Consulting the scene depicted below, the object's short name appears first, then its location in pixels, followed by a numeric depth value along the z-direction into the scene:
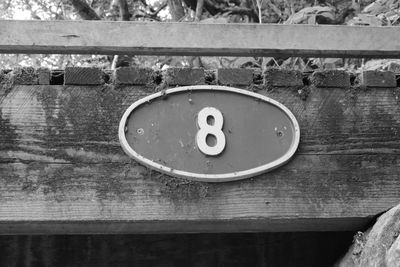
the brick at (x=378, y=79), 2.72
